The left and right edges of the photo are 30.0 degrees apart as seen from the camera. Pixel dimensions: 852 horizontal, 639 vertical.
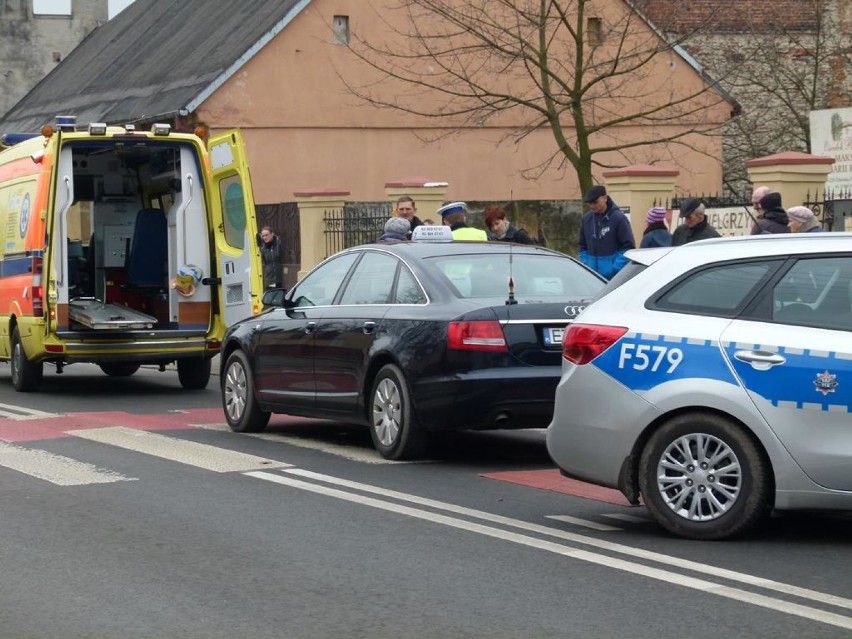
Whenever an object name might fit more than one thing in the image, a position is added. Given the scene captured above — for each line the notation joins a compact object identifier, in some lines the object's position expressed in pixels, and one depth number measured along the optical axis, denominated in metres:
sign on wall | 18.77
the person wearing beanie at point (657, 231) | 14.52
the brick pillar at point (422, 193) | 25.23
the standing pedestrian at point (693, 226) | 13.69
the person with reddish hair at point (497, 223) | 15.07
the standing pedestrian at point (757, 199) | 13.12
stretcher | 16.22
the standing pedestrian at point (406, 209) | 16.02
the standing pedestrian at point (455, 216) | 15.37
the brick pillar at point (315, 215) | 27.33
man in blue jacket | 15.00
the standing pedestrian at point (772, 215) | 12.96
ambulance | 15.90
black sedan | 10.26
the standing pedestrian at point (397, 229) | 14.48
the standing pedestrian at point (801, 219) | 12.89
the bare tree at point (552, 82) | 35.41
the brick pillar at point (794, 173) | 17.56
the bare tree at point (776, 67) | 33.38
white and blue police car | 7.43
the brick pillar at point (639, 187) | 19.75
